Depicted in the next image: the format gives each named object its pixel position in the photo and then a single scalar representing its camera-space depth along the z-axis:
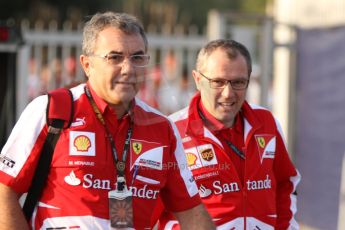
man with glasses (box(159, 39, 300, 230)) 9.80
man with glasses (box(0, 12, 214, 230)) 7.44
